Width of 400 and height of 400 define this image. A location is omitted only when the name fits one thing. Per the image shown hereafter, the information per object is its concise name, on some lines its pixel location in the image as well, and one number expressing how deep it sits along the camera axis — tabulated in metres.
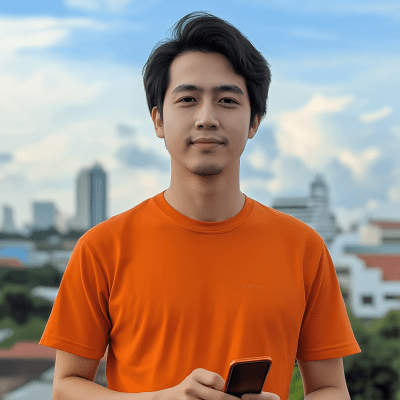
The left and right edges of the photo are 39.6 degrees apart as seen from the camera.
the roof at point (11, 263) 39.37
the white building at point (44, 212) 58.71
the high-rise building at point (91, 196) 58.49
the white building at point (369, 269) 35.47
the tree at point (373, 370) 17.61
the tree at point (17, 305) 34.34
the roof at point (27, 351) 32.84
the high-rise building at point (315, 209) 43.94
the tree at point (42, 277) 37.78
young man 1.65
